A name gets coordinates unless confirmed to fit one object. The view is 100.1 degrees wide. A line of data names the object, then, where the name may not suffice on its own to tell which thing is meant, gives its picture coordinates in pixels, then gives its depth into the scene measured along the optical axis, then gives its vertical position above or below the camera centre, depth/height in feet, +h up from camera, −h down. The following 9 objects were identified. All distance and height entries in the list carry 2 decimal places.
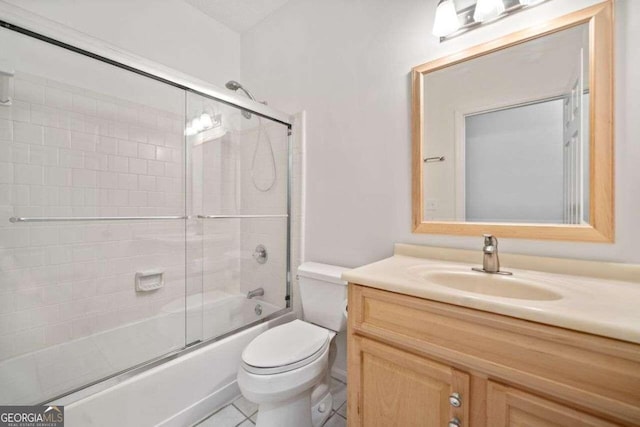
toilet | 3.61 -2.11
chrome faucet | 3.41 -0.54
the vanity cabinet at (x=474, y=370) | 1.96 -1.40
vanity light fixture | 3.70 +2.84
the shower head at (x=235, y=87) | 6.12 +2.94
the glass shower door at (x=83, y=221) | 4.34 -0.16
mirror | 3.21 +1.07
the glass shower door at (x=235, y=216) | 5.89 -0.08
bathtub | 3.66 -2.49
